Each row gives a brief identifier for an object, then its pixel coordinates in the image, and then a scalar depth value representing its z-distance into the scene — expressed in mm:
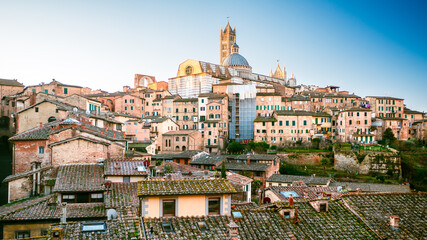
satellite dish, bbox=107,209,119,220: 15414
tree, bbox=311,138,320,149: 72625
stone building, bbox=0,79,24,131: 55722
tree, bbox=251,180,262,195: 49397
